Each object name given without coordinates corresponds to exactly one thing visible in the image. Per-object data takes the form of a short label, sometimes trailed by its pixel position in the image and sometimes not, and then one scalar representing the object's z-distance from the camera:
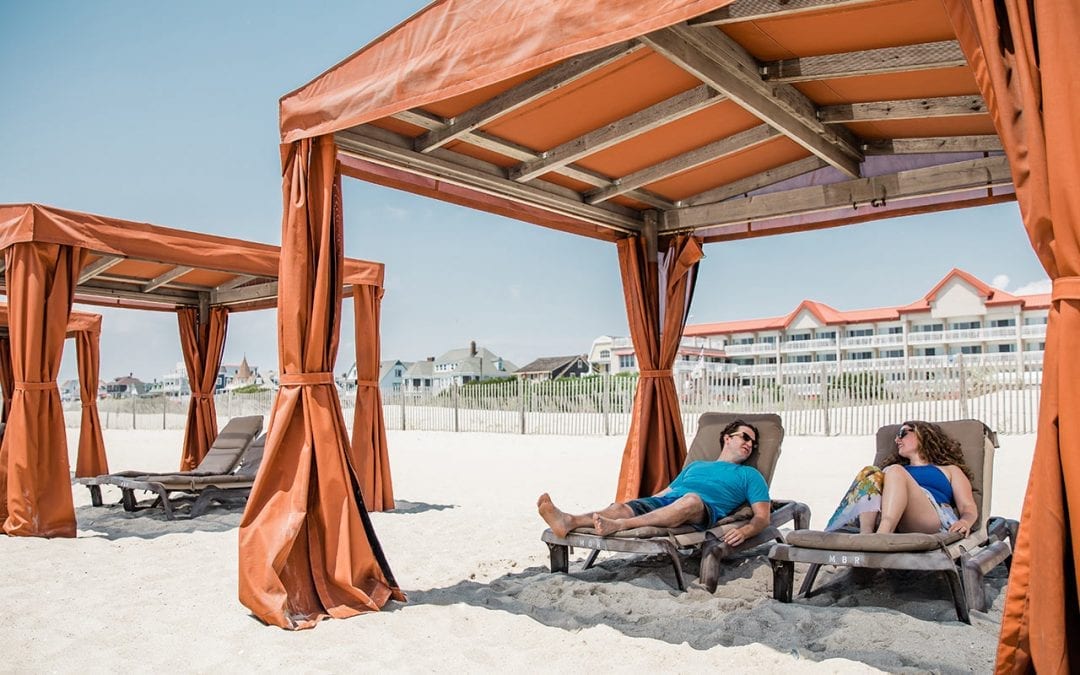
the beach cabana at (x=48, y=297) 5.96
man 4.35
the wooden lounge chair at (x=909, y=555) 3.59
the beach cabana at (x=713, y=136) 1.92
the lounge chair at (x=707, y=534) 4.20
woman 4.09
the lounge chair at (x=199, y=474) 7.12
